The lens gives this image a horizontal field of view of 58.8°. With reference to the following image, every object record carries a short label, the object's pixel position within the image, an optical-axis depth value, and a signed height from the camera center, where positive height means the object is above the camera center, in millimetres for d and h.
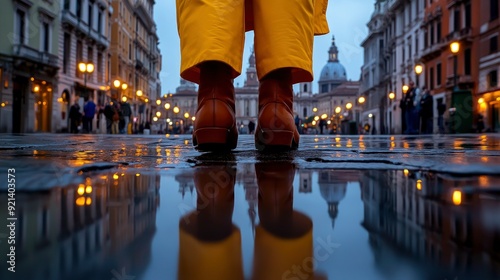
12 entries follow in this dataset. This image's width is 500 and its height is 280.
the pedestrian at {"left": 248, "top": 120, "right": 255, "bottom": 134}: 28894 +1030
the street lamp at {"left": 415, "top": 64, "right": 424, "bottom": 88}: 18141 +3030
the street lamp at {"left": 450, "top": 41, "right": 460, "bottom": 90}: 15828 +3461
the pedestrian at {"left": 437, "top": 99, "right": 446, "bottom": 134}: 17219 +997
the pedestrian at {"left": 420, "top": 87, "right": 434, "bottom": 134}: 14531 +1216
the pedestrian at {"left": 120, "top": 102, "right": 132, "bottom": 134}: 18156 +1164
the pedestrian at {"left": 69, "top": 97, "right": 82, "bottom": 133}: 18688 +1003
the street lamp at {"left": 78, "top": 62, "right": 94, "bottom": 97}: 20069 +3331
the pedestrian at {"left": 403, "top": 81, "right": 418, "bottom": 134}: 14466 +1129
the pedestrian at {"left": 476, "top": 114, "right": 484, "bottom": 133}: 20375 +902
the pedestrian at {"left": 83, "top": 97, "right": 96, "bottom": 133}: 17578 +1108
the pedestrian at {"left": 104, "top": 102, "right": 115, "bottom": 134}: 16281 +1039
